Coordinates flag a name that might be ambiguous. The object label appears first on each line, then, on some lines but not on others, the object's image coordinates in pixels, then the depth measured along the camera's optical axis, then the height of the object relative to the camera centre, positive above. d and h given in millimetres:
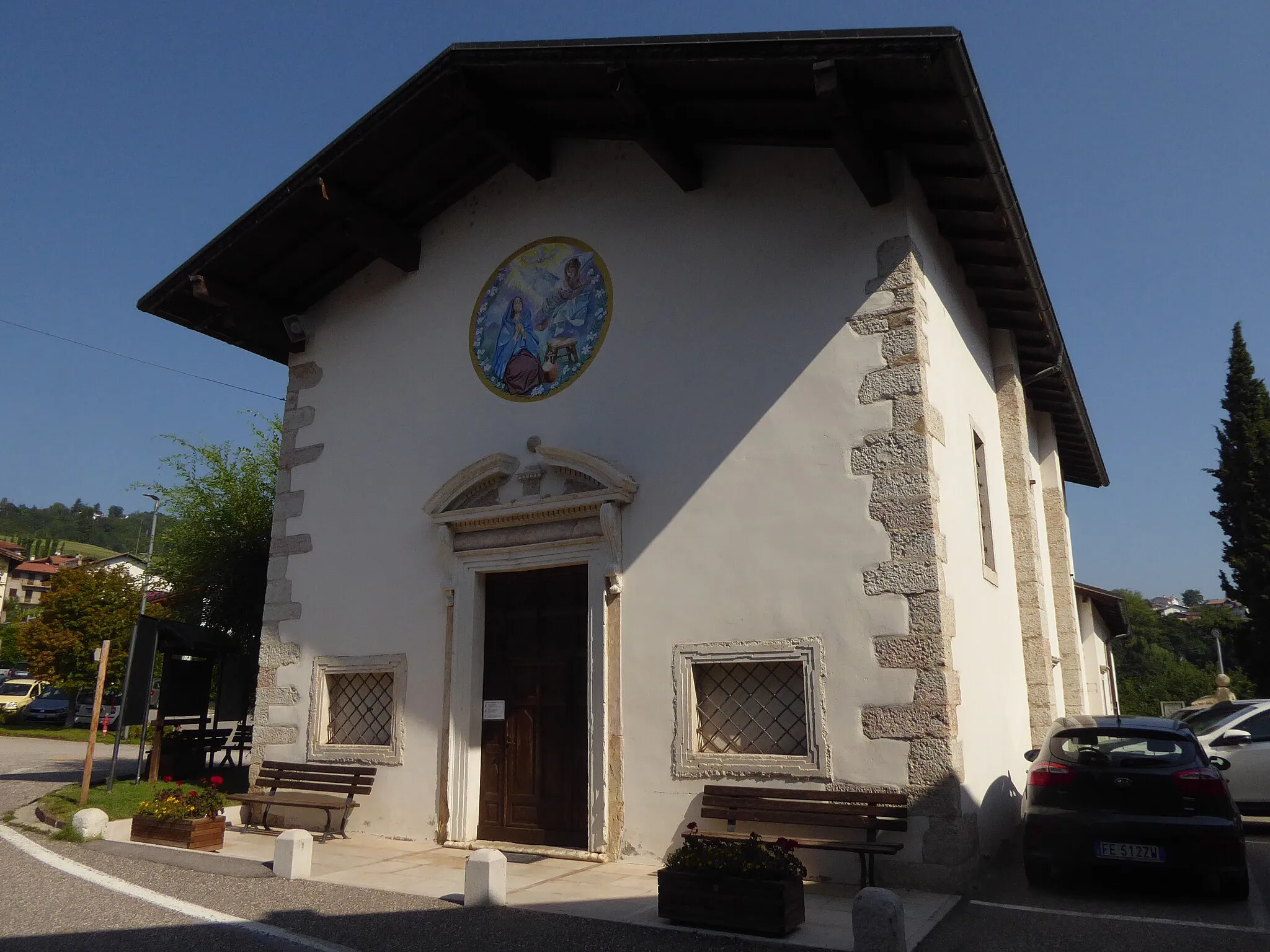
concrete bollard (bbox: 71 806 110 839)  7641 -1005
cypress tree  22562 +5101
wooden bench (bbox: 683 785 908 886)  5891 -741
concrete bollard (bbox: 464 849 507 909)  5594 -1089
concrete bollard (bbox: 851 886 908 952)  4438 -1074
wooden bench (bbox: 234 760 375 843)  8156 -779
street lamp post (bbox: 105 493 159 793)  9193 -46
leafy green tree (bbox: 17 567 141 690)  25406 +1978
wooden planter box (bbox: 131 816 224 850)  7395 -1061
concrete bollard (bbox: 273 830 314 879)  6406 -1071
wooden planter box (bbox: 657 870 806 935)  4902 -1096
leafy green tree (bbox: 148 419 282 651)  14078 +2464
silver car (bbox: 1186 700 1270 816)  9297 -558
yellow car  28966 +173
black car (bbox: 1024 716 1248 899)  5648 -686
